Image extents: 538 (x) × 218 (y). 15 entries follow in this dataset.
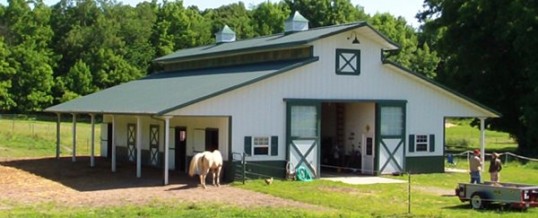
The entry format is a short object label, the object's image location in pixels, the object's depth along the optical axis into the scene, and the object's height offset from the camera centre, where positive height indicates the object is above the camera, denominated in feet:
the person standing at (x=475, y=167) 83.56 -4.04
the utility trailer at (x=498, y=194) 68.74 -5.67
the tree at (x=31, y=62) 238.07 +17.20
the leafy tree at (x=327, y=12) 290.35 +39.97
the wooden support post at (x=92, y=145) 114.97 -3.13
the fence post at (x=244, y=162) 93.81 -4.32
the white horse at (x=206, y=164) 89.61 -4.40
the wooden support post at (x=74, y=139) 124.18 -2.59
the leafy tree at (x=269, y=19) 278.46 +36.01
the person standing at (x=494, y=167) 84.64 -4.06
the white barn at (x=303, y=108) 96.27 +2.06
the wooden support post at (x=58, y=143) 128.65 -3.38
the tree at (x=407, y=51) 289.74 +27.42
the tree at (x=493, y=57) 151.64 +13.72
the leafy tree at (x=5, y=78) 229.66 +12.23
